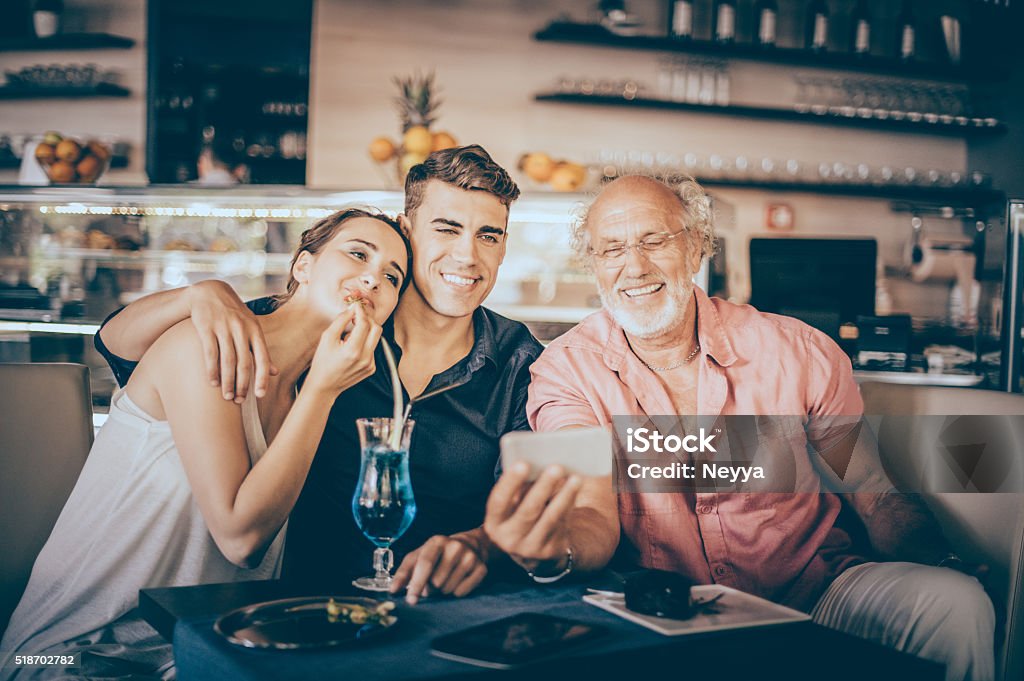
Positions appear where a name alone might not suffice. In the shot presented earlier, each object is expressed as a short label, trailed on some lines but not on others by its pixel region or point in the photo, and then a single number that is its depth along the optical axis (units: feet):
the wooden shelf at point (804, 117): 16.25
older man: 6.13
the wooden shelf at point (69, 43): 15.71
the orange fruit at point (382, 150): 11.14
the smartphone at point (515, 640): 3.33
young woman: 5.15
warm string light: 9.96
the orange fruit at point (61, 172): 10.76
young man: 5.78
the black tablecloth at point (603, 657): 3.29
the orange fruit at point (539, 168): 11.74
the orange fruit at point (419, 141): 10.46
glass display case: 9.88
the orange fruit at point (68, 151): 10.77
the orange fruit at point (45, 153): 10.73
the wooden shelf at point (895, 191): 16.74
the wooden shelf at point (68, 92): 15.70
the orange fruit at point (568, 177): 11.50
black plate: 3.47
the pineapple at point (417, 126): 10.46
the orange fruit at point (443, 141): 10.71
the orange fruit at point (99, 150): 11.05
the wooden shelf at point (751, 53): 15.96
